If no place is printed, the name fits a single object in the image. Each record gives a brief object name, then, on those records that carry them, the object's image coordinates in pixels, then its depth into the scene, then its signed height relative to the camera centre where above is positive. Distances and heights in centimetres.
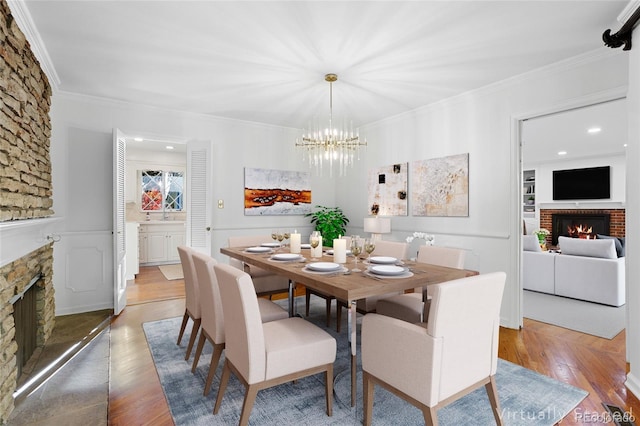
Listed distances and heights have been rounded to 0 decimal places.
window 726 +46
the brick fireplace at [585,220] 727 -19
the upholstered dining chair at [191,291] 254 -60
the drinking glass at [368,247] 241 -25
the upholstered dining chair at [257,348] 168 -71
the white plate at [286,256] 257 -34
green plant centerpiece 533 -17
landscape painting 505 +30
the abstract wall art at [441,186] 387 +30
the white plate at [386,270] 203 -35
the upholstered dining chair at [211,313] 211 -66
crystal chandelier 353 +80
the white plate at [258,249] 301 -34
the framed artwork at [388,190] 462 +30
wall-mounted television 744 +63
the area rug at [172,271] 565 -107
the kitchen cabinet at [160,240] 680 -59
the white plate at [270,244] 337 -33
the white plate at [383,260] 242 -35
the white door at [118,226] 374 -16
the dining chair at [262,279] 336 -67
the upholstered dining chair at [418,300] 248 -68
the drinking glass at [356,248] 238 -26
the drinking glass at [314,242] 270 -24
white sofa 392 -74
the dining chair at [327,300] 327 -90
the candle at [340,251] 244 -28
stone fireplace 195 +15
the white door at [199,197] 448 +19
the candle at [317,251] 272 -31
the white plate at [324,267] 214 -35
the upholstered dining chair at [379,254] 270 -41
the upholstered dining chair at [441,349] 149 -65
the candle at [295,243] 294 -27
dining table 180 -39
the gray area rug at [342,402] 189 -114
